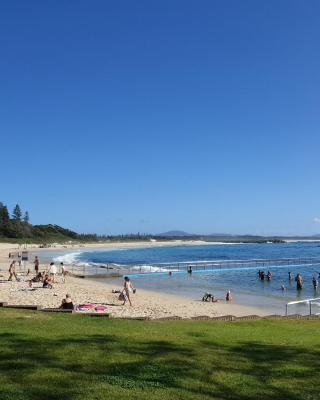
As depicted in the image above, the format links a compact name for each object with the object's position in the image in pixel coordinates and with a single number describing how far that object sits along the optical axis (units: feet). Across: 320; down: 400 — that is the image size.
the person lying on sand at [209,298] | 94.99
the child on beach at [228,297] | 97.25
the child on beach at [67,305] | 60.52
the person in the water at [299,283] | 127.34
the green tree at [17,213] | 535.19
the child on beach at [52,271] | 117.29
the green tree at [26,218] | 552.25
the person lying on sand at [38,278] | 107.86
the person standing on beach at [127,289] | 76.81
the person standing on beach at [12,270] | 113.81
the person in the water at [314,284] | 130.21
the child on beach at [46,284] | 97.50
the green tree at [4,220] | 482.69
